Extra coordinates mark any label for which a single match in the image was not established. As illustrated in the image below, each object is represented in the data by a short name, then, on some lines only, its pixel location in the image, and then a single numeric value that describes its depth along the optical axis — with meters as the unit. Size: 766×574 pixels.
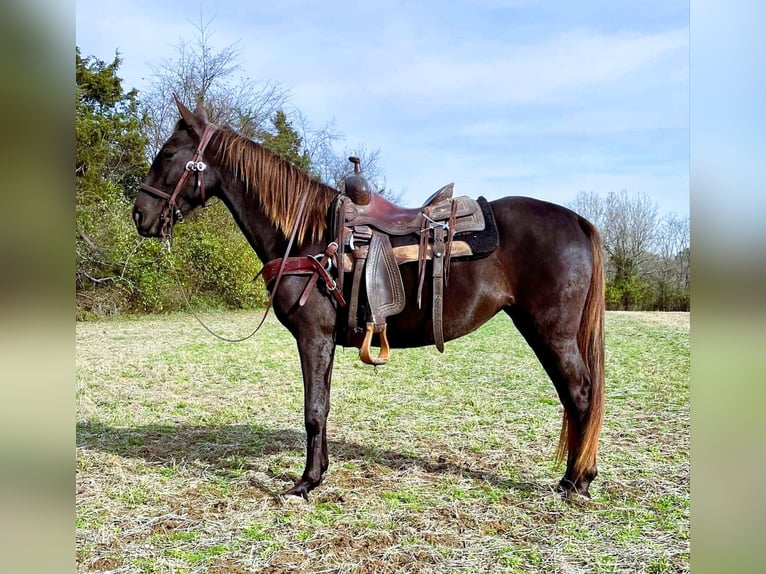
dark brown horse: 3.20
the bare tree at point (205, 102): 15.65
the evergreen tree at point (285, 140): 15.84
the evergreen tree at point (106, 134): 13.36
